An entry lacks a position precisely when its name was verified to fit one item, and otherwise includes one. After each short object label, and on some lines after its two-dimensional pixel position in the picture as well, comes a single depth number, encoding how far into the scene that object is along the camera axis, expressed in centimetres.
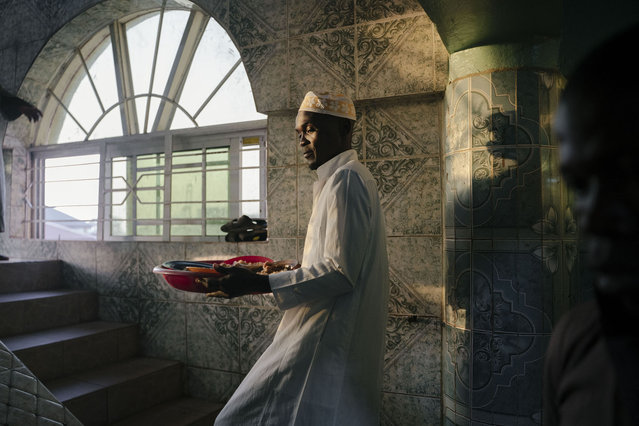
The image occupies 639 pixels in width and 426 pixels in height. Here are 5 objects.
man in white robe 168
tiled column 225
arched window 415
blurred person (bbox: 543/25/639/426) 39
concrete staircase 329
